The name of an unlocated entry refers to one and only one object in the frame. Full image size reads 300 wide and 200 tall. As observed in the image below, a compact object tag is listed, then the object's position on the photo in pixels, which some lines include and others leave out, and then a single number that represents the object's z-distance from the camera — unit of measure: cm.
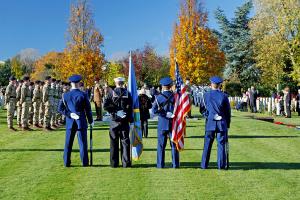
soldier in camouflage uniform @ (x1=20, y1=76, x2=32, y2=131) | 2123
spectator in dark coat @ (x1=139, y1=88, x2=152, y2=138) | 1733
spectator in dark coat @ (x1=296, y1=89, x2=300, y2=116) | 3659
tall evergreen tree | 6444
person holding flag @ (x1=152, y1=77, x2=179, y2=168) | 1209
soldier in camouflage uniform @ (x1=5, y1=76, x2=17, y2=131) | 2120
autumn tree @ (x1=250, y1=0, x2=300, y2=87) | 4541
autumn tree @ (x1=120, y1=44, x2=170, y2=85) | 8081
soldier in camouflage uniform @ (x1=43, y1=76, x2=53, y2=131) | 2184
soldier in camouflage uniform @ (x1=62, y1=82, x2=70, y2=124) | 2447
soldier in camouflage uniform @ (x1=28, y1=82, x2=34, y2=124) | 2216
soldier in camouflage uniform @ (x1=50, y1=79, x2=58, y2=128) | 2262
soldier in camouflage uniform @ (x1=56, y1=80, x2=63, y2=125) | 2348
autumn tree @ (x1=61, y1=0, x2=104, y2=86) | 5219
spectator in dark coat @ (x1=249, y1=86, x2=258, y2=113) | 4050
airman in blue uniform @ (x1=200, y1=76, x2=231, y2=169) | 1184
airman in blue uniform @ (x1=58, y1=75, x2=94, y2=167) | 1226
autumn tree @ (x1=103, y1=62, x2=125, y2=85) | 8456
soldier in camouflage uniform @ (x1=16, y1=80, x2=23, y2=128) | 2145
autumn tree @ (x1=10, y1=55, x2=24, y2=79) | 10538
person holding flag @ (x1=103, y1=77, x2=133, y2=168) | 1223
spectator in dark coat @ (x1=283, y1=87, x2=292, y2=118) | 3370
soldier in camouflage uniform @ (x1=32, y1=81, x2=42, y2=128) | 2206
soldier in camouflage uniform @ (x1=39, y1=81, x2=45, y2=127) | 2249
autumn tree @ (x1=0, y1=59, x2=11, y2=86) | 8870
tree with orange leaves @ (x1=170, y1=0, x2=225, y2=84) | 5112
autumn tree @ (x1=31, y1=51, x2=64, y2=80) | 10350
